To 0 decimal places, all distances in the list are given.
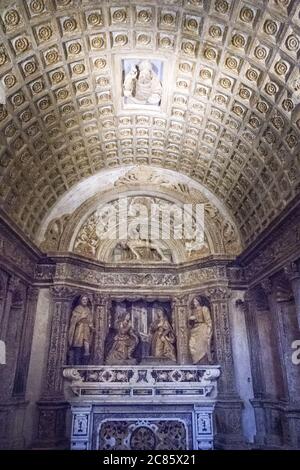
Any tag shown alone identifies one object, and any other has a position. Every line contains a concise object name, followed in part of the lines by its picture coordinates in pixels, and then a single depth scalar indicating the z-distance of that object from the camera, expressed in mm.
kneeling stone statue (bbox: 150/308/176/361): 12891
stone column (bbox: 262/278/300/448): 9609
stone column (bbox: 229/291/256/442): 11422
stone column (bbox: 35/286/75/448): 10859
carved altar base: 8391
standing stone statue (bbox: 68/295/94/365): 12080
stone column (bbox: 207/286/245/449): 10991
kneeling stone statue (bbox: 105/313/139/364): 12672
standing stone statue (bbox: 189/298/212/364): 12359
